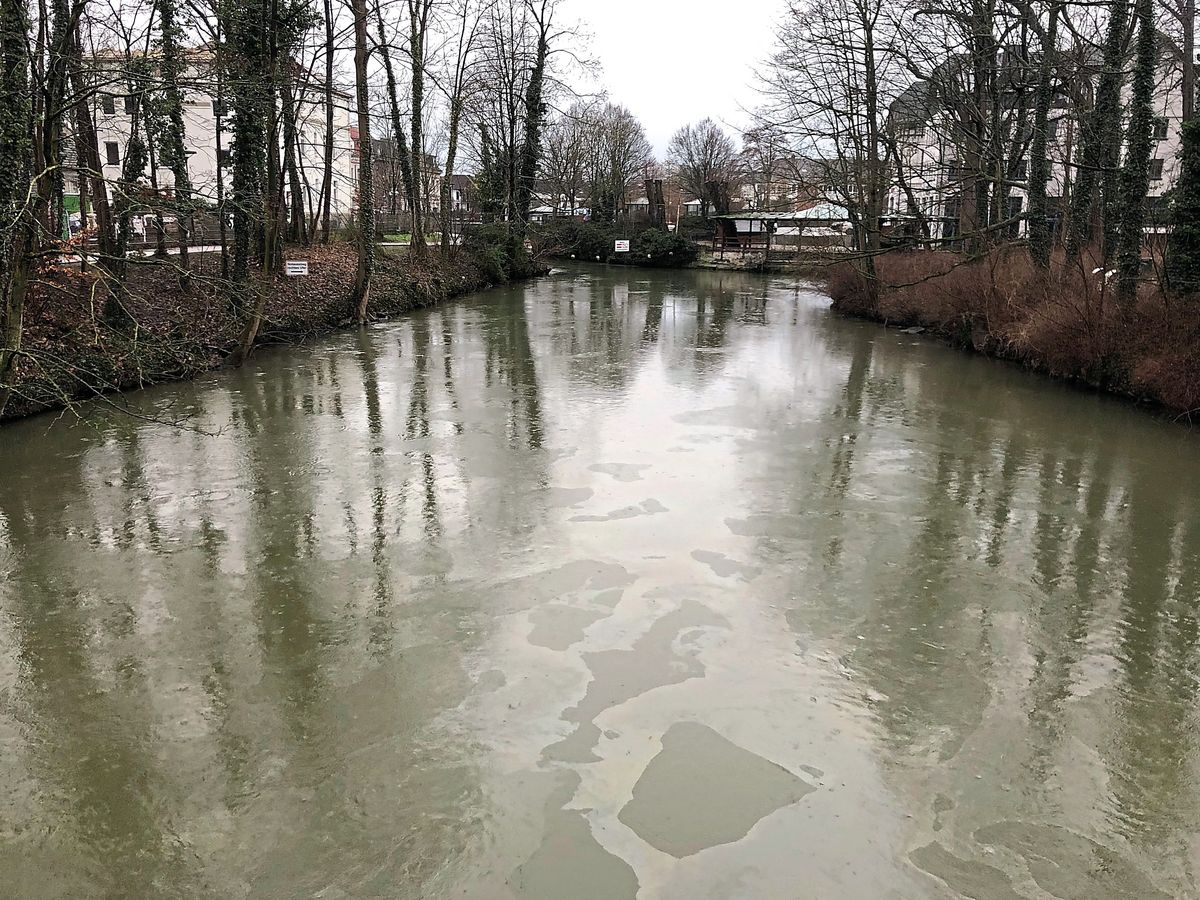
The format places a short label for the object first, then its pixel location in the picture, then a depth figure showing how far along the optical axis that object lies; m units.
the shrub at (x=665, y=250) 44.59
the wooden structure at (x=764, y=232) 37.30
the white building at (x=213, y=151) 28.67
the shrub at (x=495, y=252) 32.16
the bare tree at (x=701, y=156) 64.96
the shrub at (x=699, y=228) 49.34
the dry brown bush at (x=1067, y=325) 12.69
